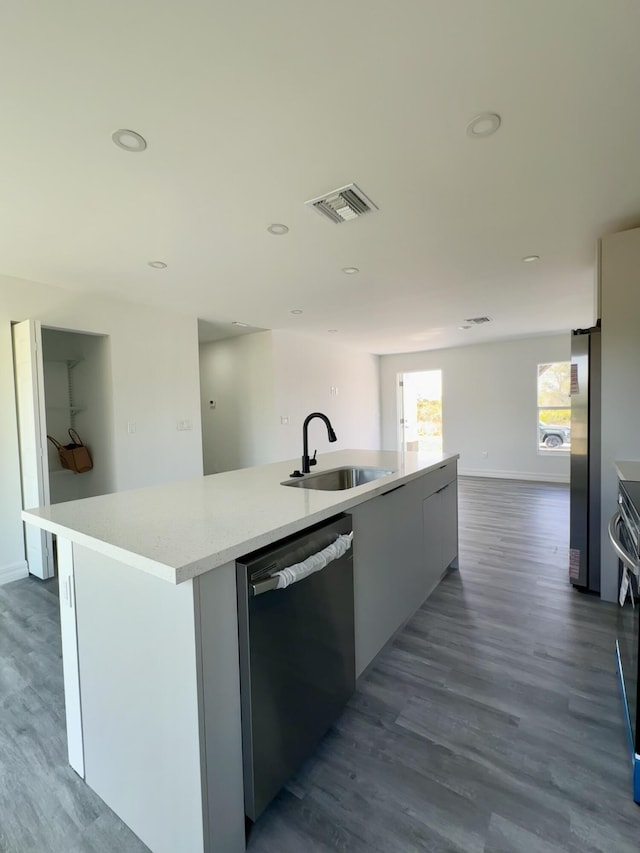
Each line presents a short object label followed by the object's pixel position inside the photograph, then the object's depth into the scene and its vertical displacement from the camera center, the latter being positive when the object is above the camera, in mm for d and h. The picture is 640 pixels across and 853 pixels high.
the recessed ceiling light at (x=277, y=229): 2432 +1167
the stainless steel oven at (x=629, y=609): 1236 -779
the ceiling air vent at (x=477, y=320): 5148 +1142
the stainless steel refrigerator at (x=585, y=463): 2590 -427
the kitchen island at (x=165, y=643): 958 -660
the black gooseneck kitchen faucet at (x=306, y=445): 2125 -210
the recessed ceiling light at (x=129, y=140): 1597 +1163
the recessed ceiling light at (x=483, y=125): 1546 +1158
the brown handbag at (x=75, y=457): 3969 -451
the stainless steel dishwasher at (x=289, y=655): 1067 -802
